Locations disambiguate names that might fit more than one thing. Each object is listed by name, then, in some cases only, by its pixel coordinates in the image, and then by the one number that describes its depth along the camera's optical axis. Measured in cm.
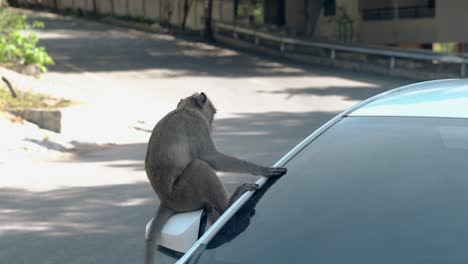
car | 341
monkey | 495
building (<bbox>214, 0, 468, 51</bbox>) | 3381
